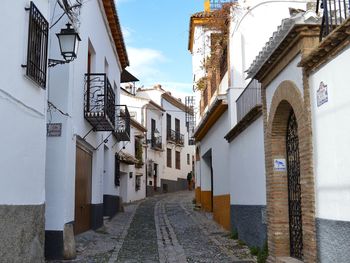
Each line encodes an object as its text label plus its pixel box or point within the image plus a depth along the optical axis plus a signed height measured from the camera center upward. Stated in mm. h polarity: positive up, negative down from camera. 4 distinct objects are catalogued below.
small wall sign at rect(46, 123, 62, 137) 9836 +1375
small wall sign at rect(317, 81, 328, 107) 5746 +1205
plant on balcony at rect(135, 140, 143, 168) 30688 +2851
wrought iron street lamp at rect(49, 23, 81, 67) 8930 +2858
